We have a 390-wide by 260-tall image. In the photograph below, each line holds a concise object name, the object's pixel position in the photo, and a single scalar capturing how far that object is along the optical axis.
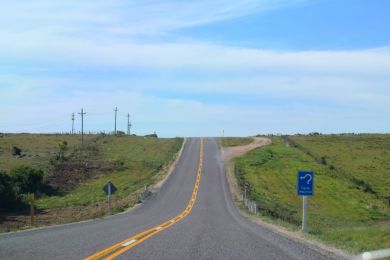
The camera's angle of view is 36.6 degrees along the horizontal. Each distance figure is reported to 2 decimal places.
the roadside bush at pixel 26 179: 57.21
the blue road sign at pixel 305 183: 21.05
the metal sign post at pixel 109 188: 40.59
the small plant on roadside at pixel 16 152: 83.80
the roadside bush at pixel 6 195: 48.97
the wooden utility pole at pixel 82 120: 110.31
